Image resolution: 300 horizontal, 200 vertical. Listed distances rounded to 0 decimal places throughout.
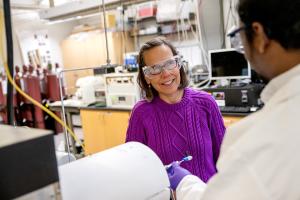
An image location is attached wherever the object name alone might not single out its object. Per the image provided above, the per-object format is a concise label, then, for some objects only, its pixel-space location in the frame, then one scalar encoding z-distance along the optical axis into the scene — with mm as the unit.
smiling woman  1529
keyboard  2754
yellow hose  620
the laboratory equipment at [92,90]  3873
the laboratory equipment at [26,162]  487
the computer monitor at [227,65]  3094
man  599
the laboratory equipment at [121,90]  3396
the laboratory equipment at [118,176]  780
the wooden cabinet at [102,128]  3621
